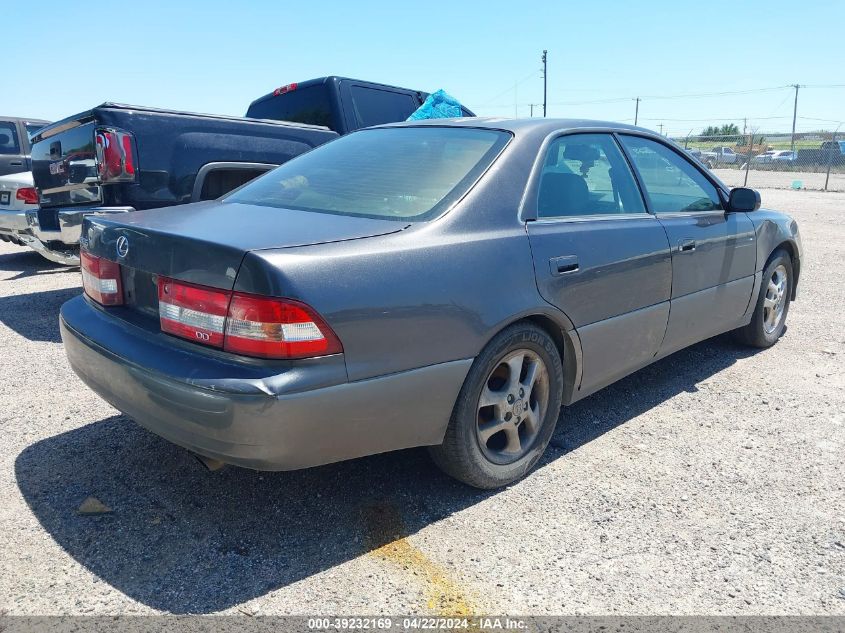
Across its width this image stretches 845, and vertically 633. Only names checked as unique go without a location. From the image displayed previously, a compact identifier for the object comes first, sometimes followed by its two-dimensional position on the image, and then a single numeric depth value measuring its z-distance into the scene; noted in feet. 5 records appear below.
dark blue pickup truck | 15.72
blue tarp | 24.53
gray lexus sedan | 7.10
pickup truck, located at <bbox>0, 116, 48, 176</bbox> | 35.83
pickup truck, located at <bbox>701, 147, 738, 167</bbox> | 104.68
